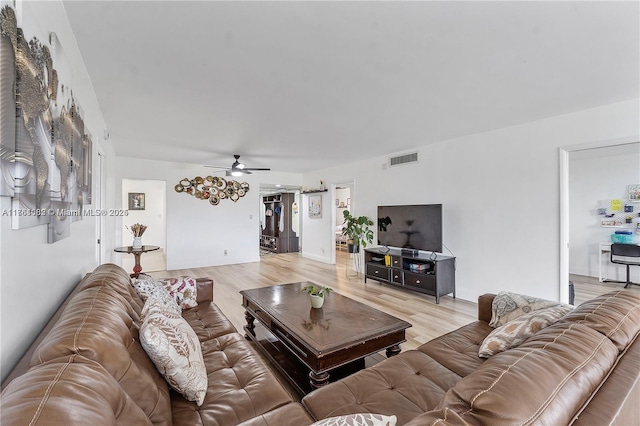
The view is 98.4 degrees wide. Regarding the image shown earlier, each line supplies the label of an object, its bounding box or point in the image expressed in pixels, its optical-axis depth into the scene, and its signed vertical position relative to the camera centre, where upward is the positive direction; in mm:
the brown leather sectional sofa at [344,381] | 622 -460
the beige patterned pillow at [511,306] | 1743 -610
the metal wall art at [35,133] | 833 +302
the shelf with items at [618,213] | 4852 +31
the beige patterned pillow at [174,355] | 1153 -617
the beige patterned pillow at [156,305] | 1324 -482
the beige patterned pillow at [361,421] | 650 -497
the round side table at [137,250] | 4047 -549
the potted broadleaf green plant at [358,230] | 5348 -320
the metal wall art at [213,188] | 6277 +602
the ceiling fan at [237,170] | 5054 +820
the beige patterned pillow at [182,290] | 2467 -695
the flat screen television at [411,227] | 4207 -206
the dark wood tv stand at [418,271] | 3996 -898
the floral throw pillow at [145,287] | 1903 -530
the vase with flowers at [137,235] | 4199 -332
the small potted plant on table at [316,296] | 2285 -687
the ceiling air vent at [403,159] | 4770 +987
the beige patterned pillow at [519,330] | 1396 -601
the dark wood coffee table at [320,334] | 1732 -819
